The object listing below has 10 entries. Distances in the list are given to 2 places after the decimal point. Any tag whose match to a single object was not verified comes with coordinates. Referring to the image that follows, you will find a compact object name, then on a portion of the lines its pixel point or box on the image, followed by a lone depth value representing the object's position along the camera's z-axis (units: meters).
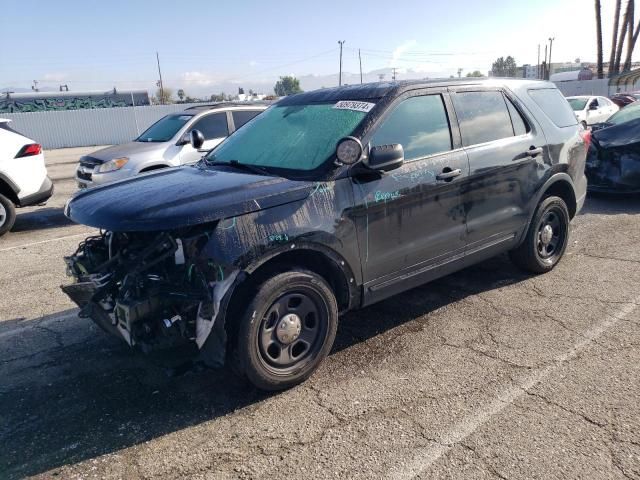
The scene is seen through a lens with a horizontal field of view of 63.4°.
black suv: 3.01
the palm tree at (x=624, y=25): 39.56
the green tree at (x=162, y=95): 65.60
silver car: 8.52
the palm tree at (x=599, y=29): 38.00
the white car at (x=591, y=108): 16.67
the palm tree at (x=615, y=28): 40.41
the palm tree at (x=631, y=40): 39.62
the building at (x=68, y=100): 40.03
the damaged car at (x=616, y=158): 7.96
